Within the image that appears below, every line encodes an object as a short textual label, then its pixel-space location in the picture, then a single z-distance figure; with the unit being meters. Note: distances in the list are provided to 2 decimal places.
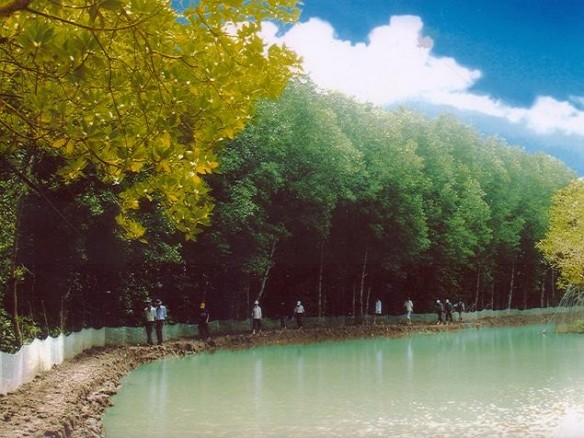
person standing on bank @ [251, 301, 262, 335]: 35.62
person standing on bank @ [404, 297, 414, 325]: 49.69
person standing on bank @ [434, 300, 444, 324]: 51.12
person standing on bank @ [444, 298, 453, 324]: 51.91
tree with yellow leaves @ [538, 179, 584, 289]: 42.25
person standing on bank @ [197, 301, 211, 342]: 31.91
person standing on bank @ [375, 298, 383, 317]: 47.53
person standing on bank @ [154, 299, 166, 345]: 29.55
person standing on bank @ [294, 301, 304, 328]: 39.62
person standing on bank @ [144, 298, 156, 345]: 28.89
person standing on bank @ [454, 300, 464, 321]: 54.99
